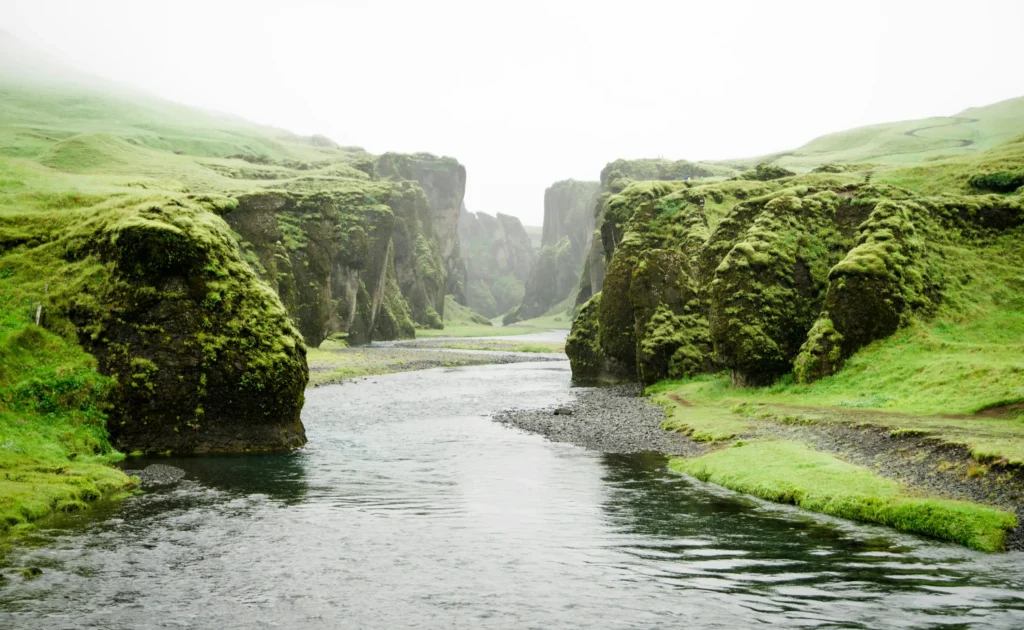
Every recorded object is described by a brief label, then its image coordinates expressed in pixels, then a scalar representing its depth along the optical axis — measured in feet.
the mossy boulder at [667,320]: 207.51
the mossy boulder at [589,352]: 263.70
